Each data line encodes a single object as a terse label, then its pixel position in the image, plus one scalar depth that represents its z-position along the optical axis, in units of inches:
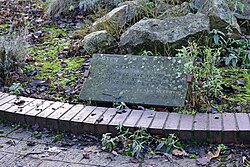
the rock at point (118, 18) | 188.7
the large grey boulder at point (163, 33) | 161.9
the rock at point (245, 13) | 188.1
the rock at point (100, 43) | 176.9
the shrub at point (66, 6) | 242.5
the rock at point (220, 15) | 173.6
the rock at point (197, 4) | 192.4
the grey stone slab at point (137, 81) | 122.8
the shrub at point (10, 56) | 149.7
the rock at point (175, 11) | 185.8
